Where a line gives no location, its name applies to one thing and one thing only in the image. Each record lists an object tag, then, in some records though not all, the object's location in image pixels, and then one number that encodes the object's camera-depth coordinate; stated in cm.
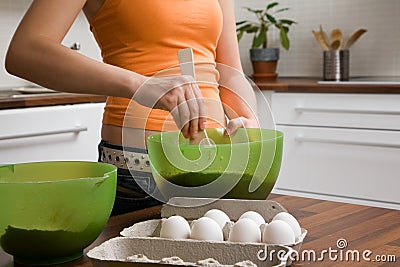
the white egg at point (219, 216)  155
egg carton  138
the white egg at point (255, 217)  154
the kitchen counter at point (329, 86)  375
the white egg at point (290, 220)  152
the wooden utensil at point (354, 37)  450
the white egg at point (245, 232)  147
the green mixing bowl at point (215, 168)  171
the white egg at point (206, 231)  148
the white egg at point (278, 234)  146
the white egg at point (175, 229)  151
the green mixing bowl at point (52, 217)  149
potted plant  476
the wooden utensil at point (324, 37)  462
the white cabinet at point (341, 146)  382
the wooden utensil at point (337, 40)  454
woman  176
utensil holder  445
